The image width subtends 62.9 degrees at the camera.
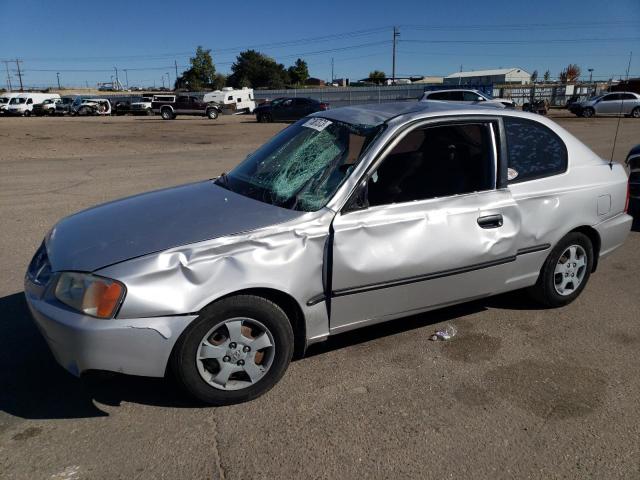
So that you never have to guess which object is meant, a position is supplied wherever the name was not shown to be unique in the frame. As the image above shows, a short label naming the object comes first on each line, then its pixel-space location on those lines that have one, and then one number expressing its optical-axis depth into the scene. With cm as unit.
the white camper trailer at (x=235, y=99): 4369
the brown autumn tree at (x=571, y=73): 8651
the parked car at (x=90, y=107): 4578
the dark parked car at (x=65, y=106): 4668
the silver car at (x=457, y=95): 2470
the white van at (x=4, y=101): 4616
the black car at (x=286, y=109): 3282
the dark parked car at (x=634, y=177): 687
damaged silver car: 267
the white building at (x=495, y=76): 9306
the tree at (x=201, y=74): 8900
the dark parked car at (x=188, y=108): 4016
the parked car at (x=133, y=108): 4791
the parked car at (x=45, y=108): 4706
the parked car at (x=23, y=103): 4597
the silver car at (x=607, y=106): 3152
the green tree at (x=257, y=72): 9325
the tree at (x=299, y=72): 9625
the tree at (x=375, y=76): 9325
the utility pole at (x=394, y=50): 6943
